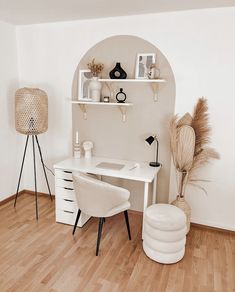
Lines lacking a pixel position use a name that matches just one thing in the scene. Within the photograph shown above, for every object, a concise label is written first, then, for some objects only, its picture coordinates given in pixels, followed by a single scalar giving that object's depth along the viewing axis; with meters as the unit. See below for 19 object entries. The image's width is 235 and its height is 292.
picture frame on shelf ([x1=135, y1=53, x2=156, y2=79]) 2.76
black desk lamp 2.71
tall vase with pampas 2.51
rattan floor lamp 2.85
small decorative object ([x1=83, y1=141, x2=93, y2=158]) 3.06
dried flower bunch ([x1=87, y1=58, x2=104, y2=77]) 2.87
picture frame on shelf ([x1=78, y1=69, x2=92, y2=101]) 3.06
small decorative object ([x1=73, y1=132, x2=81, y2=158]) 3.03
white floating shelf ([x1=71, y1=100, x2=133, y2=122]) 2.81
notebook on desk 2.74
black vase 2.81
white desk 2.48
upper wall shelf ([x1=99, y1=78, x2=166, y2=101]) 2.62
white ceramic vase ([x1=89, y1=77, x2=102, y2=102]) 2.88
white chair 2.22
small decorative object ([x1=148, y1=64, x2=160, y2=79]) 2.70
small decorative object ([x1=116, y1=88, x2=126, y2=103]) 2.94
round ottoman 2.18
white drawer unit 2.77
